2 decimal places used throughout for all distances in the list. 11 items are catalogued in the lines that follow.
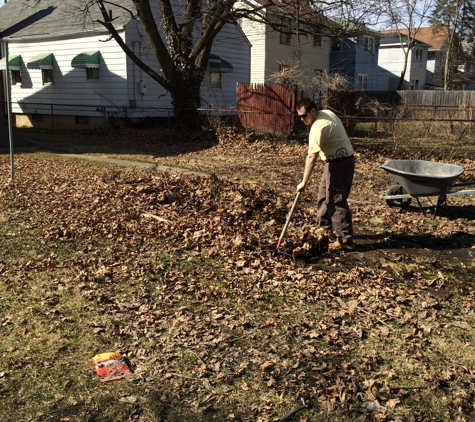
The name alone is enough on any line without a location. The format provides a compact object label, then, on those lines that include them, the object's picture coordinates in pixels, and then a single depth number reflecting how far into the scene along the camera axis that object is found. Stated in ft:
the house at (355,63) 130.31
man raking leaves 20.27
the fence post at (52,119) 77.35
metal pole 31.32
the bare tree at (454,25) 135.61
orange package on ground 12.54
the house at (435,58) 172.14
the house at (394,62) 151.33
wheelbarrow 25.52
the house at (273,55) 110.93
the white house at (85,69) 72.33
